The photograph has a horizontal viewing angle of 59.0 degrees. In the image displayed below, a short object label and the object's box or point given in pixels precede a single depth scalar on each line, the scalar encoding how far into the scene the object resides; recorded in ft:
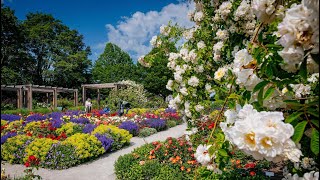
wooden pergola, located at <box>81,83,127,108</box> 63.32
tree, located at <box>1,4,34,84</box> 74.90
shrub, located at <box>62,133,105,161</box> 19.81
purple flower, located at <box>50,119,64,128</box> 28.98
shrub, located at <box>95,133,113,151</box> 22.27
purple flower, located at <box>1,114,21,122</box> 36.73
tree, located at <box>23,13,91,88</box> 93.91
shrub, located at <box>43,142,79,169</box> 18.71
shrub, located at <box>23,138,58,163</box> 19.18
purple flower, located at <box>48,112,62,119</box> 38.23
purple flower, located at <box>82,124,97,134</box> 26.78
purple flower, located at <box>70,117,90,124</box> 33.78
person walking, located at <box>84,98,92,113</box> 50.97
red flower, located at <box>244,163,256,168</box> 13.02
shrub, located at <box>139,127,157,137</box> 31.27
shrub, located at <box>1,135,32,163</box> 19.89
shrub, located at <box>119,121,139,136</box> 30.73
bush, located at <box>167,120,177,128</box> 38.92
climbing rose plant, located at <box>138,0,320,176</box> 2.76
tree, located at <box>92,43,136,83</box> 116.78
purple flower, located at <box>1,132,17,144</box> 21.91
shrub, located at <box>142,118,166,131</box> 35.12
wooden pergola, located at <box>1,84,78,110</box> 54.96
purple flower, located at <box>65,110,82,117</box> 44.47
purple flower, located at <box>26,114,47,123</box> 36.40
